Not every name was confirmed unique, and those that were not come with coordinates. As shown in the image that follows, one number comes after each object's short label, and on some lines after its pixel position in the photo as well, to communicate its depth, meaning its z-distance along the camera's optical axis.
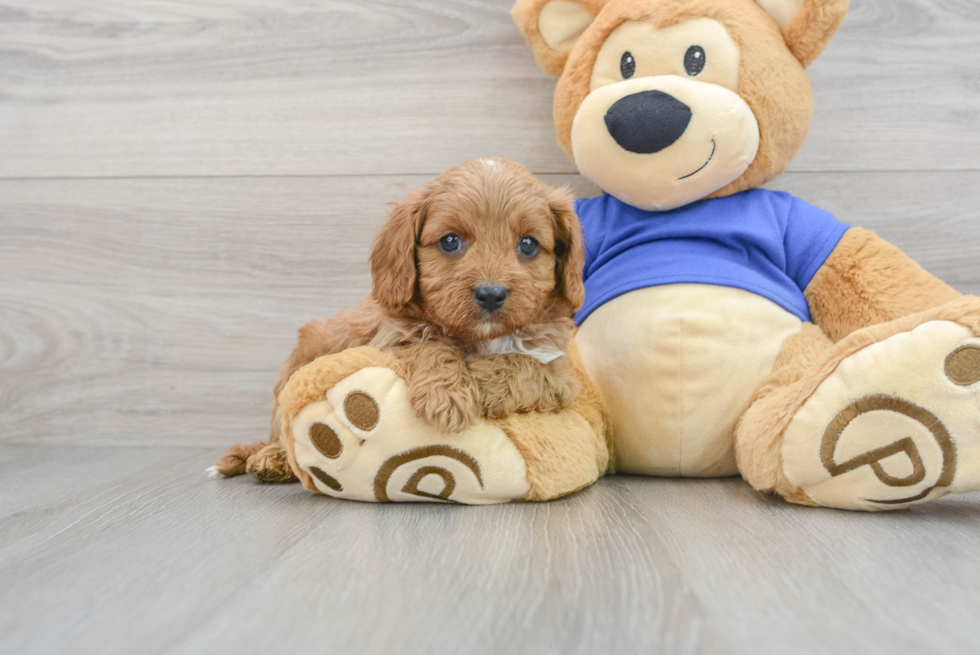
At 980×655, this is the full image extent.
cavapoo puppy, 0.59
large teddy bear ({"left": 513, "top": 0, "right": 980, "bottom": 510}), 0.66
